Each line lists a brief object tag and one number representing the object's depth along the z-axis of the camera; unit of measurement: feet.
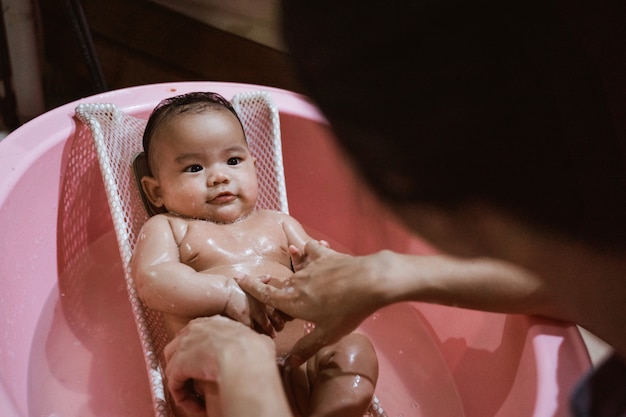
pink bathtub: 3.44
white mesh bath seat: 3.62
